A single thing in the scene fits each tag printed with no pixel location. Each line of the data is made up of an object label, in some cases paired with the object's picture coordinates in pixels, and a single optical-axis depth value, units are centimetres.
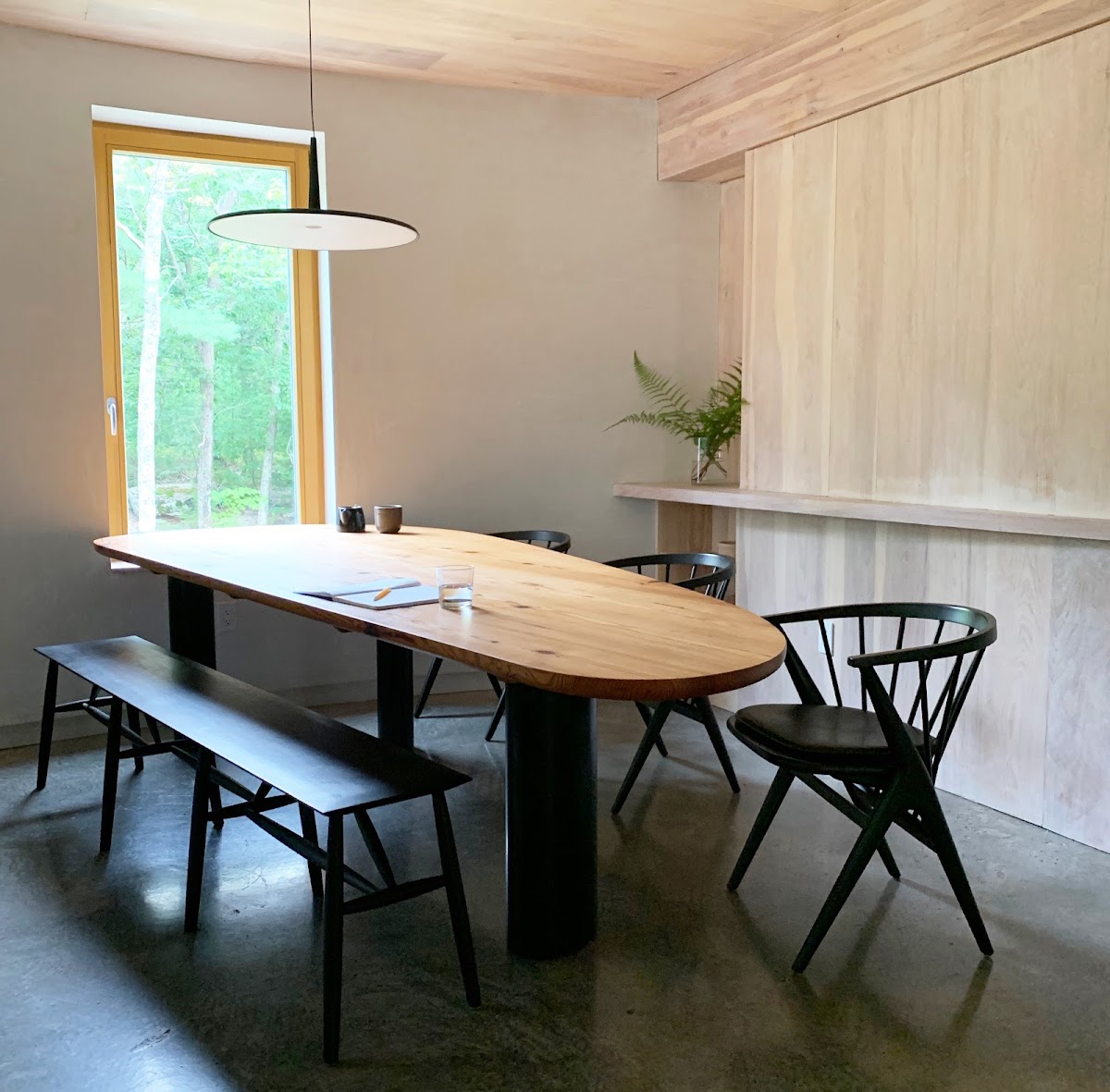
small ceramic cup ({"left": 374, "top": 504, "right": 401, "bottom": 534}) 408
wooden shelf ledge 304
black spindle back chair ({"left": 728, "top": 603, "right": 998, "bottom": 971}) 240
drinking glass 262
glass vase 486
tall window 436
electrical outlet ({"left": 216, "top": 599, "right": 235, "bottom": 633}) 444
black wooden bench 214
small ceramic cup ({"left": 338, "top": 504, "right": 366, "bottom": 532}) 405
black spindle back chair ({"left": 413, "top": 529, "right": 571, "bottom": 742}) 431
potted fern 479
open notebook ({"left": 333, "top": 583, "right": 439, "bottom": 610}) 261
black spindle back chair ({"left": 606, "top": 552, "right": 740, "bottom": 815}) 339
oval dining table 204
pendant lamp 299
